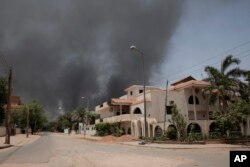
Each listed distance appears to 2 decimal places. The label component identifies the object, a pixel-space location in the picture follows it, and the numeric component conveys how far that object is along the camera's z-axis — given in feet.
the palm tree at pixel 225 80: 155.33
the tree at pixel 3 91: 183.01
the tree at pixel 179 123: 126.41
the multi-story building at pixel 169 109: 175.52
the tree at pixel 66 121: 457.43
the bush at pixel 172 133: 135.74
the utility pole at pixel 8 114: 123.63
